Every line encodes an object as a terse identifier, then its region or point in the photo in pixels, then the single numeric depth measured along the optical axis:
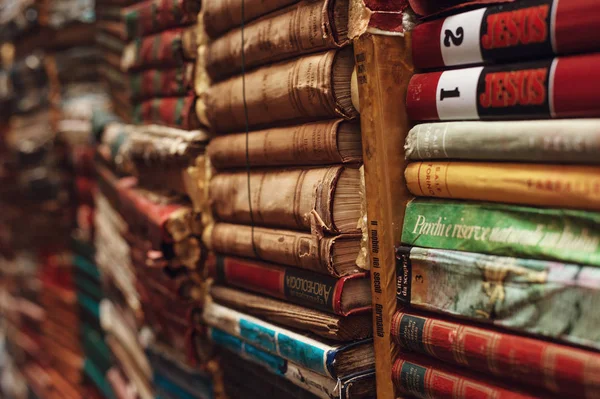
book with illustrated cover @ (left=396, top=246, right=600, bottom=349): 0.91
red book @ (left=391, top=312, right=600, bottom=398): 0.90
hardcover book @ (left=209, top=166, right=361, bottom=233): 1.29
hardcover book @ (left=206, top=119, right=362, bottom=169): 1.30
